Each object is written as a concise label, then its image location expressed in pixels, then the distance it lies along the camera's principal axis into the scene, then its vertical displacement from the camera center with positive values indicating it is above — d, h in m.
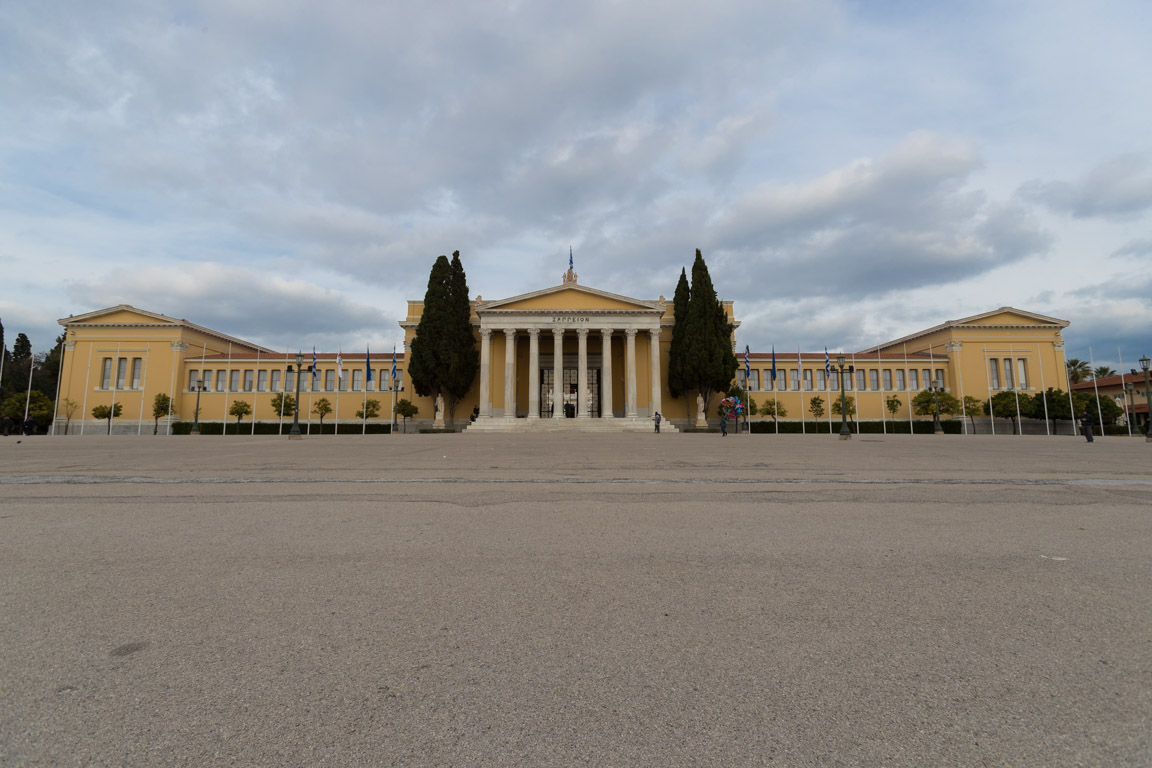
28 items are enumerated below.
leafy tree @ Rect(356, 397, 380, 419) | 48.38 +2.17
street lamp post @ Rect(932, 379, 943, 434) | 40.75 +1.06
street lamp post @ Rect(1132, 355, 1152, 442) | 27.28 +2.90
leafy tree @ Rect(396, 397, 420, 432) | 45.78 +2.06
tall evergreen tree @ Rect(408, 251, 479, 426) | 42.50 +6.95
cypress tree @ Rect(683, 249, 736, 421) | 42.03 +6.48
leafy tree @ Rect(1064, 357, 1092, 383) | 66.40 +6.74
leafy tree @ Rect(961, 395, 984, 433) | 49.28 +1.93
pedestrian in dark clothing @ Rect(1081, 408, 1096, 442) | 26.12 +0.17
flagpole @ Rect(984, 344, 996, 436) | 46.72 +1.71
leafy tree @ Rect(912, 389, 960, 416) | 47.44 +2.21
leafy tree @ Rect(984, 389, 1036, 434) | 47.44 +1.96
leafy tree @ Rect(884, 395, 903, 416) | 49.34 +2.22
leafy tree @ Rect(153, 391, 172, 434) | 49.00 +2.63
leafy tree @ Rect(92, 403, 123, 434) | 48.06 +2.11
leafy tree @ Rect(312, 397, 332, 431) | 48.12 +2.38
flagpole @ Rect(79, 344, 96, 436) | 49.44 +2.55
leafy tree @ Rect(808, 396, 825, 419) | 48.38 +2.00
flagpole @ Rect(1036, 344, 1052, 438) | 44.53 +1.32
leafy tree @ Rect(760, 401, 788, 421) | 48.18 +1.79
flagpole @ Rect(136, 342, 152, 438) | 49.45 +5.00
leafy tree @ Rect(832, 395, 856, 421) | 49.38 +2.02
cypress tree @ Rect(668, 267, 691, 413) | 44.03 +6.80
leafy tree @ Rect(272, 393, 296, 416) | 47.38 +2.63
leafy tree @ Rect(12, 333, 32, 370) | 71.88 +11.13
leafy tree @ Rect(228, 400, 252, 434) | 48.75 +2.29
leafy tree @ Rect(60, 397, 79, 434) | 49.47 +2.46
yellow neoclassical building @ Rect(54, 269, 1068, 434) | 47.88 +5.23
